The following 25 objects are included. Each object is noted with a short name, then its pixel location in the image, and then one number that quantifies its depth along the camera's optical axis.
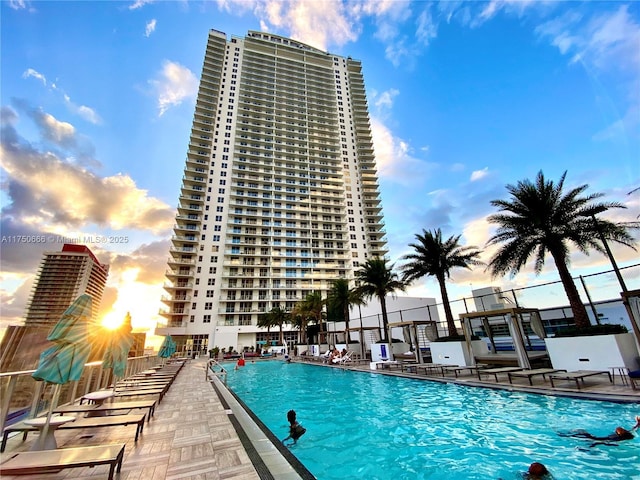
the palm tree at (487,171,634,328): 11.57
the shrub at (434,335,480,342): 14.40
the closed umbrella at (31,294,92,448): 3.94
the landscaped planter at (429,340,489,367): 13.80
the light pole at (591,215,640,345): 8.49
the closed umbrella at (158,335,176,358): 18.75
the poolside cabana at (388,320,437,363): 16.08
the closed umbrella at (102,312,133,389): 7.46
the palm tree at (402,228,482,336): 18.14
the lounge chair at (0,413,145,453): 3.90
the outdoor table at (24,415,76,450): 3.72
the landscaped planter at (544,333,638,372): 8.82
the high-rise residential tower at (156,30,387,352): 49.31
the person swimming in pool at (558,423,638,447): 4.94
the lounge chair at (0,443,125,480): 2.67
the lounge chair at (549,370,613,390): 8.06
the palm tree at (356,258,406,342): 23.77
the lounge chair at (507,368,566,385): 9.11
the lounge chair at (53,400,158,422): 5.07
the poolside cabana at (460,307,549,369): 11.59
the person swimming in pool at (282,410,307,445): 6.00
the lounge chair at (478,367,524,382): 9.78
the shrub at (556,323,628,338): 9.27
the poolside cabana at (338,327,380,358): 23.27
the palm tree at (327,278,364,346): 29.61
